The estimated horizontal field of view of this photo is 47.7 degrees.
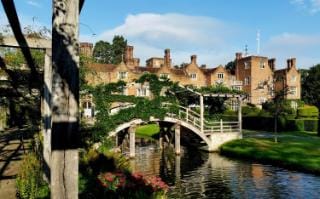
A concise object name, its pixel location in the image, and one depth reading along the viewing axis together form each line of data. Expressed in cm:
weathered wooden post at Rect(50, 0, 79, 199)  354
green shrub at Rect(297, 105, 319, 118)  4913
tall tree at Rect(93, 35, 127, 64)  10569
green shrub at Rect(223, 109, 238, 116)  4948
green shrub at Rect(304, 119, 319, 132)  4062
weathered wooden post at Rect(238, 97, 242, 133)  3212
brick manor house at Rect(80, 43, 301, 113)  5634
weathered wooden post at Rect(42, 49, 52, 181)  948
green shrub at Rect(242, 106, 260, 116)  4955
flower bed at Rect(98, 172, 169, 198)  912
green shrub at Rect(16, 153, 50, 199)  798
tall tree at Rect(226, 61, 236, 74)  10892
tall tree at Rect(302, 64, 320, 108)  8243
